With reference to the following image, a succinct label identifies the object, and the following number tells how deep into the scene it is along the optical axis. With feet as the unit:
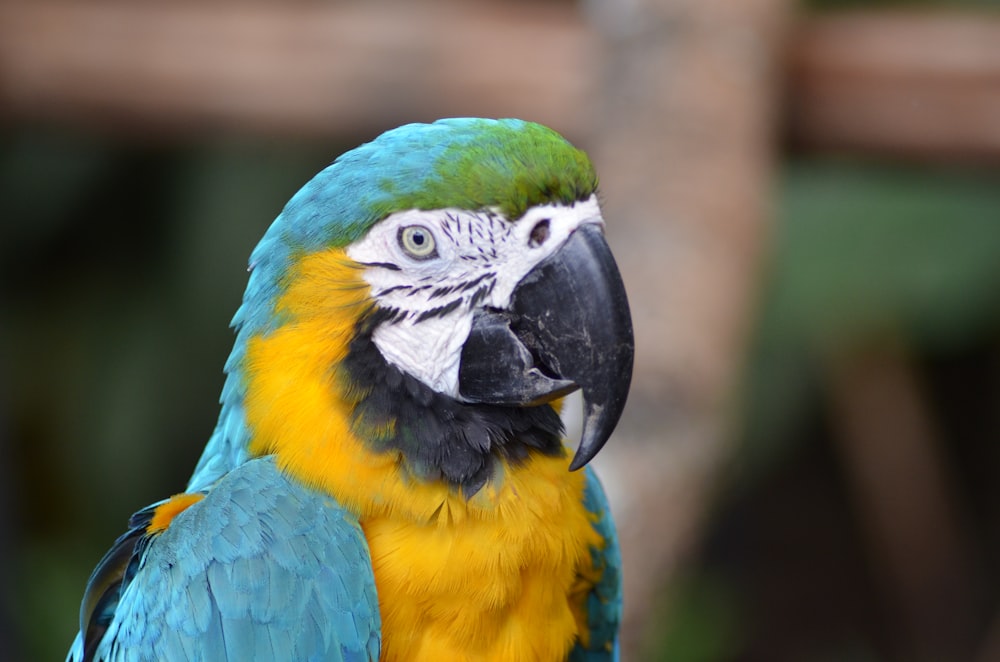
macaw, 4.40
